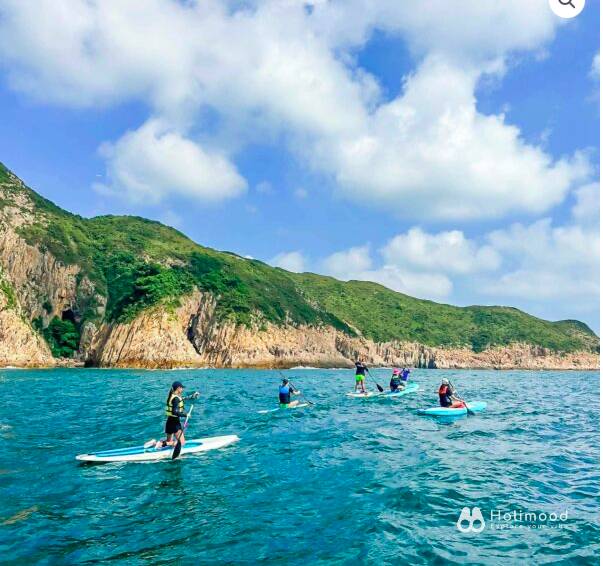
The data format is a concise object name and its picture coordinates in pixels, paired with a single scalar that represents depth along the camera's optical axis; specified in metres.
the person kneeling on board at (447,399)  30.50
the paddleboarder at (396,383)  42.72
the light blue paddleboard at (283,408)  31.05
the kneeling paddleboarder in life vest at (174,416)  17.59
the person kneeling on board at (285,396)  32.53
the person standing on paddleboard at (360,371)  42.47
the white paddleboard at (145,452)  16.57
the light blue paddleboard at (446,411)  29.31
